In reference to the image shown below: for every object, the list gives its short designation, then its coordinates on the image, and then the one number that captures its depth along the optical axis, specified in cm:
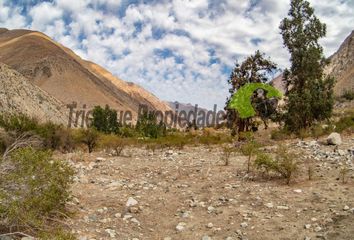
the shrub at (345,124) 1947
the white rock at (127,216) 813
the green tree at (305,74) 2161
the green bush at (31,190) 647
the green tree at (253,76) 2419
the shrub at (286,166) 991
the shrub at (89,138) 2097
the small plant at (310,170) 988
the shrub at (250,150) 1179
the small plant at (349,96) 6178
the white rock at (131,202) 877
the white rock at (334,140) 1437
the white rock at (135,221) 798
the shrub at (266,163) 1029
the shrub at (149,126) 4566
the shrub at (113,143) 1742
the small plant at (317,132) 1849
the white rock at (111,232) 725
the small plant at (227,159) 1244
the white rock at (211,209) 839
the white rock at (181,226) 761
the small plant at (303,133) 1921
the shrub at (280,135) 2107
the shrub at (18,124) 2083
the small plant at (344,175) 932
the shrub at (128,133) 4242
